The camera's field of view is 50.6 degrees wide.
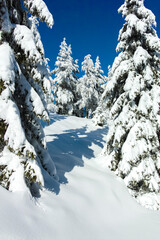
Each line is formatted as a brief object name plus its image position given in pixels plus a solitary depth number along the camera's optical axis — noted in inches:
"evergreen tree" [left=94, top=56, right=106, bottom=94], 1289.4
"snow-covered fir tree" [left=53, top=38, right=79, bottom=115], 1095.6
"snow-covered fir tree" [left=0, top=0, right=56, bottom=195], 162.9
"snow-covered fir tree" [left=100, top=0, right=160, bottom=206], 333.7
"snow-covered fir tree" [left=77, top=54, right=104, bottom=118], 1168.2
